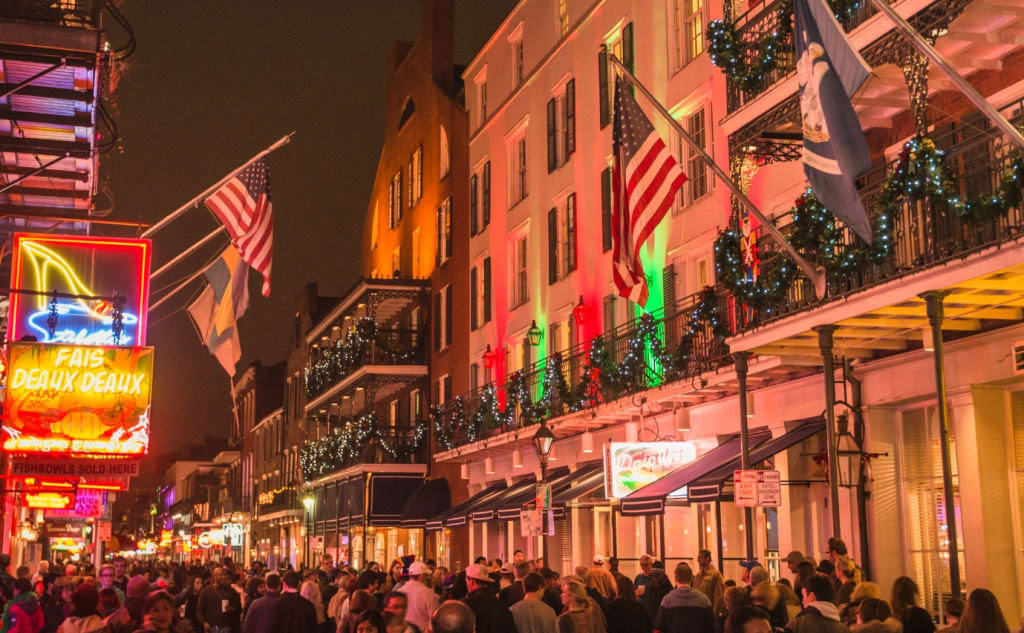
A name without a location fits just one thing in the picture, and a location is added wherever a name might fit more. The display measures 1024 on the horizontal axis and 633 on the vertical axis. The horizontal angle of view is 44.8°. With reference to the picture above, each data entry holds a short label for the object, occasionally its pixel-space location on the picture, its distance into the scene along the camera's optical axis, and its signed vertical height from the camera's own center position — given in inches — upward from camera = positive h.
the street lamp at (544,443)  893.8 +66.5
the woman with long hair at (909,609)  392.8 -24.6
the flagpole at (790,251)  597.0 +136.3
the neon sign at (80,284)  761.6 +160.2
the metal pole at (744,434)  683.4 +54.0
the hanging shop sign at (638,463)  869.2 +49.9
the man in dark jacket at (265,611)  494.3 -28.0
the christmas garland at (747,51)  673.0 +270.5
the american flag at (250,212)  878.4 +231.5
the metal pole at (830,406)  586.2 +60.2
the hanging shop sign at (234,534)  2955.2 +17.6
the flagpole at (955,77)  430.6 +158.7
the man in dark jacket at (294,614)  491.5 -29.1
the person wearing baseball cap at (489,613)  461.1 -27.8
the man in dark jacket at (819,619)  370.6 -25.8
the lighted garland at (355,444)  1733.5 +137.5
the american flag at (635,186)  692.1 +195.3
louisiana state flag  506.3 +169.6
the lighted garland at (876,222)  490.3 +139.4
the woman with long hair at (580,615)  451.5 -28.4
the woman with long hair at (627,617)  480.4 -31.2
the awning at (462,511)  1325.3 +28.5
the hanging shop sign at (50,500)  1135.0 +39.9
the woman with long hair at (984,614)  336.8 -22.5
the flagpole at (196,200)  818.8 +229.6
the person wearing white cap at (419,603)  521.3 -26.9
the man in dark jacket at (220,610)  667.4 -36.5
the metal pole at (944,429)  493.0 +39.9
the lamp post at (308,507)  2139.5 +57.8
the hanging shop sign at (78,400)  705.6 +82.1
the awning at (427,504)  1581.0 +44.3
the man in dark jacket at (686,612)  491.5 -30.7
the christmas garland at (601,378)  851.4 +128.2
